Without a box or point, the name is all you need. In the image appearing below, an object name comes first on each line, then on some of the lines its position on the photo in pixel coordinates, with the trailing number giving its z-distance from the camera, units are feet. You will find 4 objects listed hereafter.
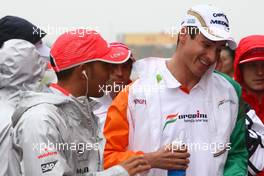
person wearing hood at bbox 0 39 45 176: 24.07
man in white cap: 23.88
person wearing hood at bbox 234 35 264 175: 29.84
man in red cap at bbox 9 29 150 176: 18.69
